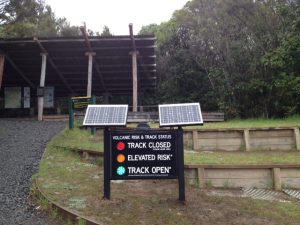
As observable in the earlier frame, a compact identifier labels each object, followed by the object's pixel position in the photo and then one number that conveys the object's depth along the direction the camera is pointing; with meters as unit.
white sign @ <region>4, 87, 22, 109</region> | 15.54
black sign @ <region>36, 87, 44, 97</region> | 13.11
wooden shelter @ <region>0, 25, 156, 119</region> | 12.95
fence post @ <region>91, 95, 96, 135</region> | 8.79
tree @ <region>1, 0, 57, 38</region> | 19.92
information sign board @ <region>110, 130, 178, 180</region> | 4.39
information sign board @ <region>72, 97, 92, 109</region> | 9.47
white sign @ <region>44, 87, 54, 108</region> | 15.95
